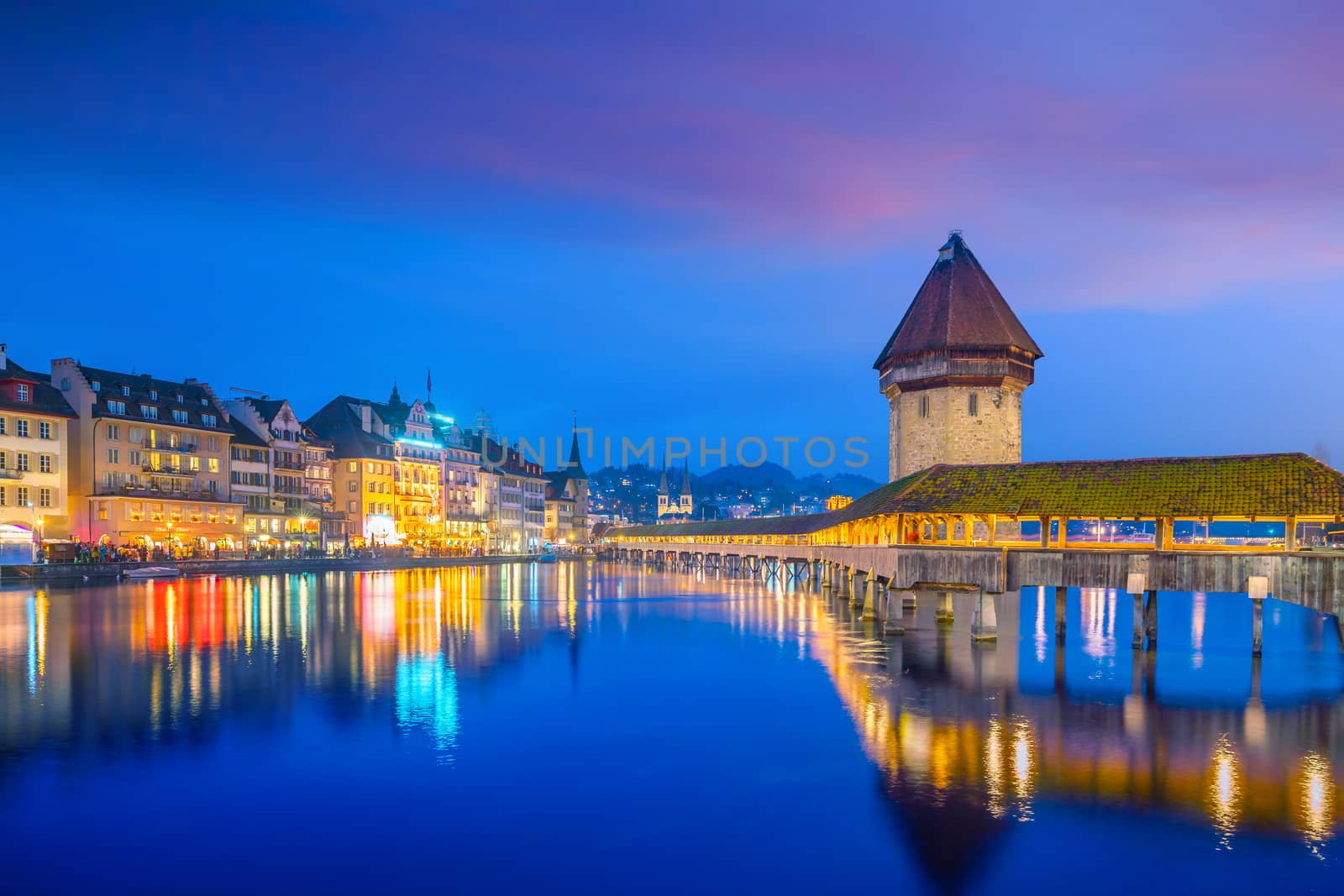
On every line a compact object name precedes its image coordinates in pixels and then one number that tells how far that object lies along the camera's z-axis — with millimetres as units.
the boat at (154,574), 62322
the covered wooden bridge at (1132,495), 27719
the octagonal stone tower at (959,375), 53719
